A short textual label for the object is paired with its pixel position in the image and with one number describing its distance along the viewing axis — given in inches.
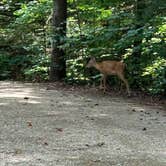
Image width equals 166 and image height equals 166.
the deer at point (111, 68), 549.6
